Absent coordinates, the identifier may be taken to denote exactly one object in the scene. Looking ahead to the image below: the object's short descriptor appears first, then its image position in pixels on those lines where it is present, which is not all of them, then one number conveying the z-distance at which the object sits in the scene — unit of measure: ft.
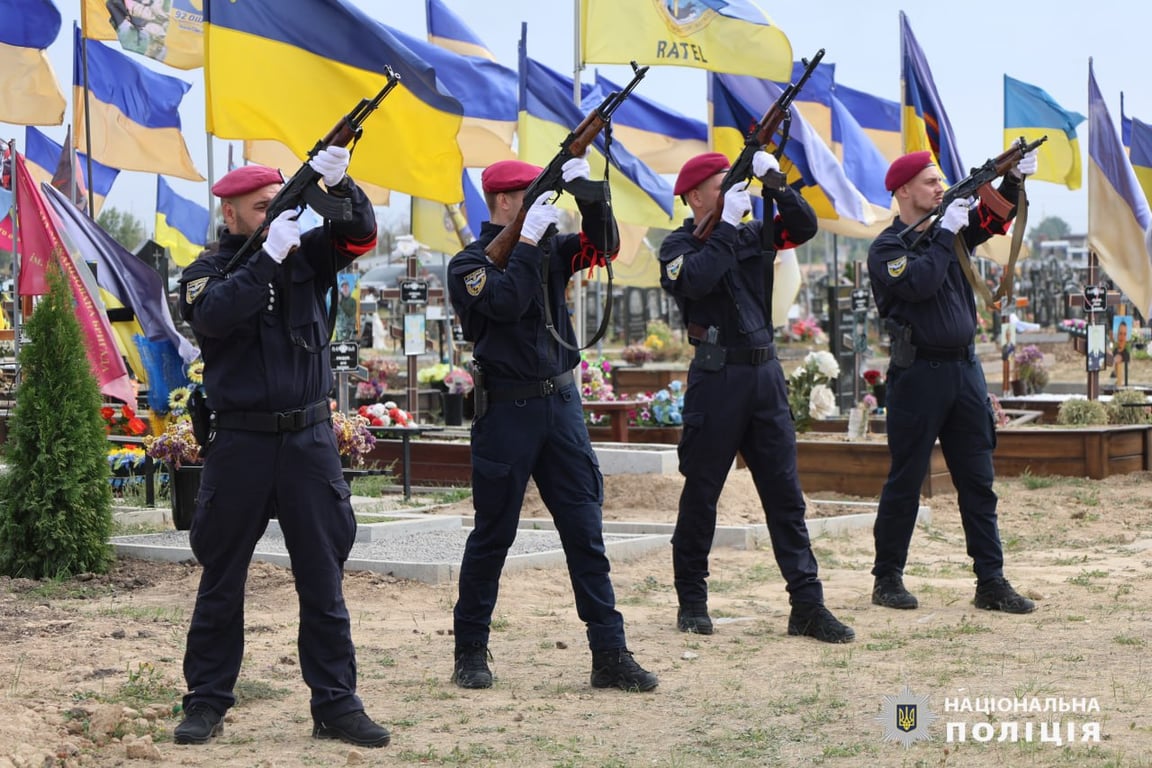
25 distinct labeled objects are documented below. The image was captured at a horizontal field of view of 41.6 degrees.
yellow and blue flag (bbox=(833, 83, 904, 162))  78.95
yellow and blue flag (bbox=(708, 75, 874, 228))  46.91
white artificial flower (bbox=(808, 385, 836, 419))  47.57
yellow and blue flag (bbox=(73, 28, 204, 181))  63.36
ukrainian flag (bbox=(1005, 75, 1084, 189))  61.62
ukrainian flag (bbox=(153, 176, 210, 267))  94.73
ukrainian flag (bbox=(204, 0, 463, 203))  30.09
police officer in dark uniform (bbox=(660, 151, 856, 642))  23.07
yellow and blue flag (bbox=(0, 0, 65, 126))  48.32
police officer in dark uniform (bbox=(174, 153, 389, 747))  17.42
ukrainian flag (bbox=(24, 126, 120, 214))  77.97
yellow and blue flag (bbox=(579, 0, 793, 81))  43.09
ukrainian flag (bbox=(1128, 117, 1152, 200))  61.26
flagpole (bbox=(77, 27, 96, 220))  47.52
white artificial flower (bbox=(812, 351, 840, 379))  48.34
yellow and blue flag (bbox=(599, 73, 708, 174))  57.36
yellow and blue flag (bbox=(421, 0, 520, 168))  49.16
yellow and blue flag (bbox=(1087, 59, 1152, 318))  51.83
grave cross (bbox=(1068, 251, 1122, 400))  53.62
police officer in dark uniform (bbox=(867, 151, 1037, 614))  25.31
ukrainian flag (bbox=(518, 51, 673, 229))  43.75
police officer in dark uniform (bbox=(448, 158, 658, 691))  19.83
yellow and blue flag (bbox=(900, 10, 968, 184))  47.67
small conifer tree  27.58
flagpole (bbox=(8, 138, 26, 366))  36.76
